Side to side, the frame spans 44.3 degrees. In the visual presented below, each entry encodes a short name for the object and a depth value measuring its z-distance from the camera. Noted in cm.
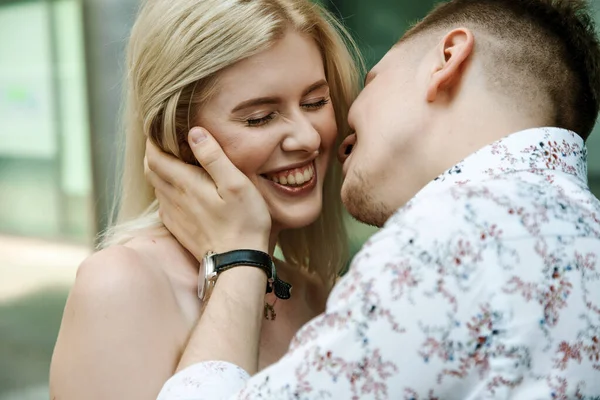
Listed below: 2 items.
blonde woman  152
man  102
